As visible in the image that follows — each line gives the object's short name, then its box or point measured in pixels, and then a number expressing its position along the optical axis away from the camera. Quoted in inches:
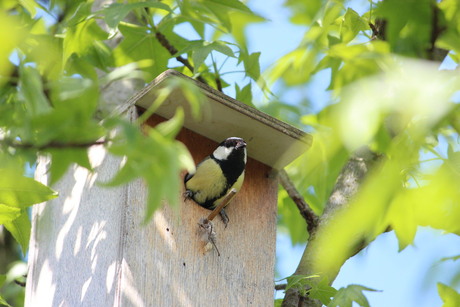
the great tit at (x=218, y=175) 203.5
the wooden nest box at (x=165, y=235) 177.0
